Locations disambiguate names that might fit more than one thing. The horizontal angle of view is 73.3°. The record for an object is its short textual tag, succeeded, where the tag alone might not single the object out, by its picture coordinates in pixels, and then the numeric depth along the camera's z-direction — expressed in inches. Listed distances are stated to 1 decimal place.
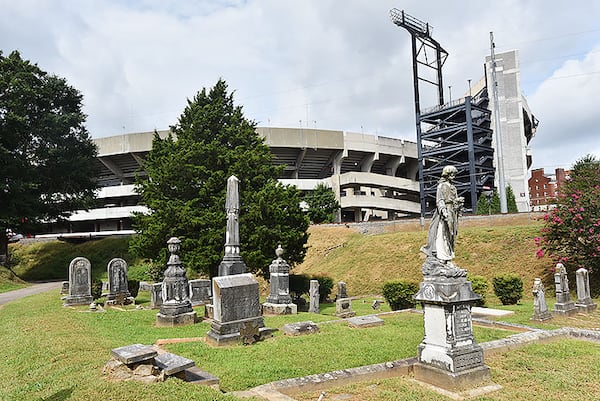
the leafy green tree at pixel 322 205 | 1610.5
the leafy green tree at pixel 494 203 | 1454.4
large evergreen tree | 701.3
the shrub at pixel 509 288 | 590.6
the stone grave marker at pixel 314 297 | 584.0
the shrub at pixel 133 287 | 701.0
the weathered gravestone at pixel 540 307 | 439.5
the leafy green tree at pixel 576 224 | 619.2
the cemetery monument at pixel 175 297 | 435.8
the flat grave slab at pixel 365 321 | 398.6
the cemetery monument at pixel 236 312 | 334.3
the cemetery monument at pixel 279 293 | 520.1
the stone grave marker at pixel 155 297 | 573.9
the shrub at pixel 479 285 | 600.4
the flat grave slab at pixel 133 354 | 203.1
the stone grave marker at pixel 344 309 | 538.3
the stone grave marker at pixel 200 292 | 620.7
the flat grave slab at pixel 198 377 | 210.3
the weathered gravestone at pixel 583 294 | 497.7
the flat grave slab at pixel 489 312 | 486.8
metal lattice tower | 1660.9
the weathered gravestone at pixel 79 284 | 560.1
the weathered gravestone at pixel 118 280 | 617.3
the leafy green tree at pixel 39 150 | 1045.2
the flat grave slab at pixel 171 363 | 206.7
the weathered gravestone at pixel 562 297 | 475.8
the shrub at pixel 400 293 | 562.2
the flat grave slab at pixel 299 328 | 359.3
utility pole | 1285.7
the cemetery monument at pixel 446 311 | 226.4
